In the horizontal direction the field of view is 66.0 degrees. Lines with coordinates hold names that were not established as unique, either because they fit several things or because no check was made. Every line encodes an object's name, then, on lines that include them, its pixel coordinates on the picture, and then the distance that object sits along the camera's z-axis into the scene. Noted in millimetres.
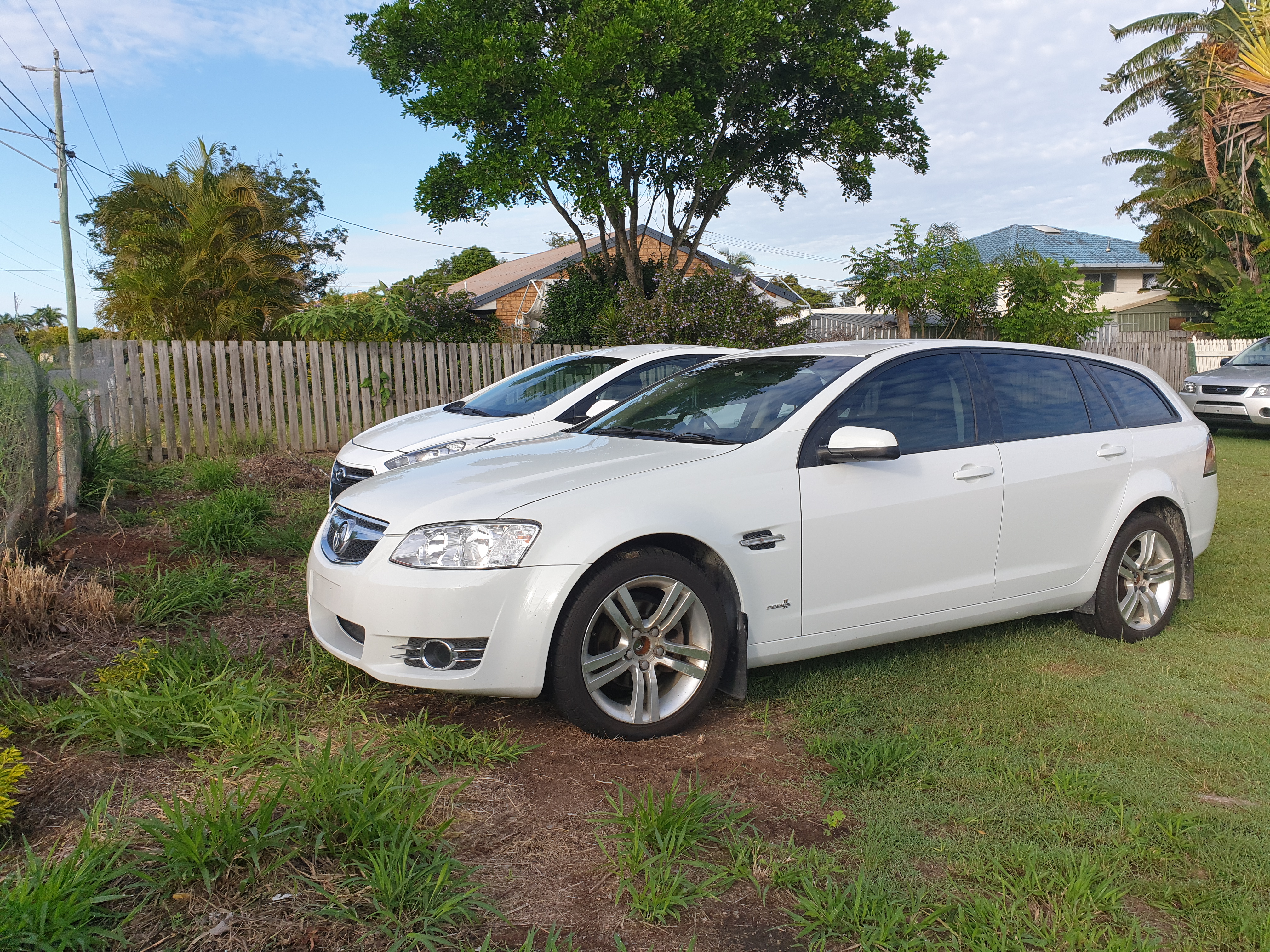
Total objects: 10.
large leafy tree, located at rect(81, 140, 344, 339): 17188
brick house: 31438
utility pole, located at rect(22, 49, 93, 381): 26109
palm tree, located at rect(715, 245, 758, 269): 49406
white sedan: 7152
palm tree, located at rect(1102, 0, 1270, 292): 28141
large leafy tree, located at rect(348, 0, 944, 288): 16828
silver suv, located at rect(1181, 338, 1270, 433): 14055
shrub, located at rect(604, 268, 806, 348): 13500
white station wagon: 3451
